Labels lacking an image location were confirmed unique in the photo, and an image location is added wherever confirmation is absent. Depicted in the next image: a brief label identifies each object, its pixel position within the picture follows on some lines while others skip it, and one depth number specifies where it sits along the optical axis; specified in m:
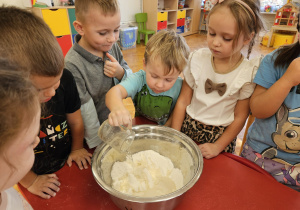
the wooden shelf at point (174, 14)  4.71
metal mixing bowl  0.49
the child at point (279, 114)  0.72
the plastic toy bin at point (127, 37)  4.25
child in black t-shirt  0.49
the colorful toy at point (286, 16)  4.26
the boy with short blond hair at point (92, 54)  0.87
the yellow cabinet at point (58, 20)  3.05
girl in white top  0.76
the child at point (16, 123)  0.31
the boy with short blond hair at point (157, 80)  0.80
